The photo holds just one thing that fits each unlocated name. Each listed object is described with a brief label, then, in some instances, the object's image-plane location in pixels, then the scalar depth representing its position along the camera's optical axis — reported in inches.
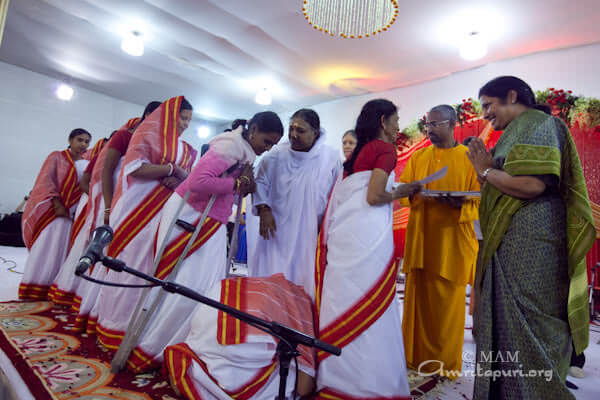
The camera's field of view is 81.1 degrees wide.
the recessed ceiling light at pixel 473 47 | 178.9
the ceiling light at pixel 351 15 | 131.6
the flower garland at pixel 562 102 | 168.6
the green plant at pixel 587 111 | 161.5
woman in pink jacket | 72.0
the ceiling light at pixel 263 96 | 273.0
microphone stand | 31.7
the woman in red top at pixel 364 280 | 58.1
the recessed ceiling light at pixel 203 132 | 392.5
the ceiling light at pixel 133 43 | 201.5
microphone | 28.0
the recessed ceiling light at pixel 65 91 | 296.7
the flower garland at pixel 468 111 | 196.9
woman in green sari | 49.3
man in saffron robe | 84.4
